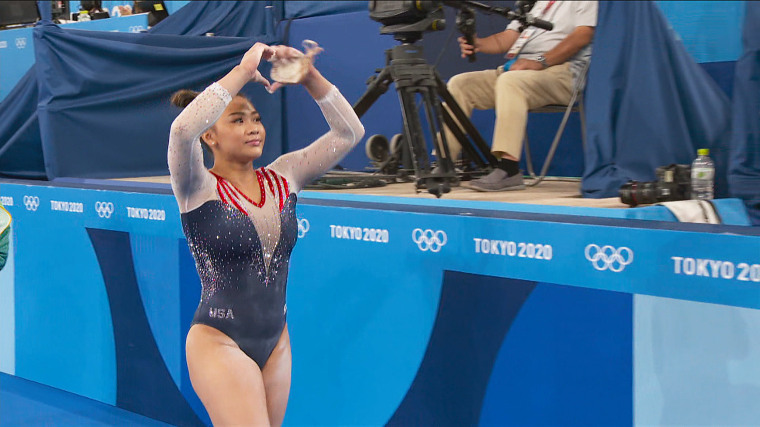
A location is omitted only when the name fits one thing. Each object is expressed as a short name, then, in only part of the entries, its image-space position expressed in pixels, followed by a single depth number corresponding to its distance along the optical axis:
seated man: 8.91
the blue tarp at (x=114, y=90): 11.43
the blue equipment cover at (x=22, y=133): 11.85
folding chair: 9.26
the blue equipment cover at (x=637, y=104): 7.81
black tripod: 8.26
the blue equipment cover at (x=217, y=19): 14.55
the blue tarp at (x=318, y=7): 14.12
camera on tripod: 8.32
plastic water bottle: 7.27
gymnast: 4.95
